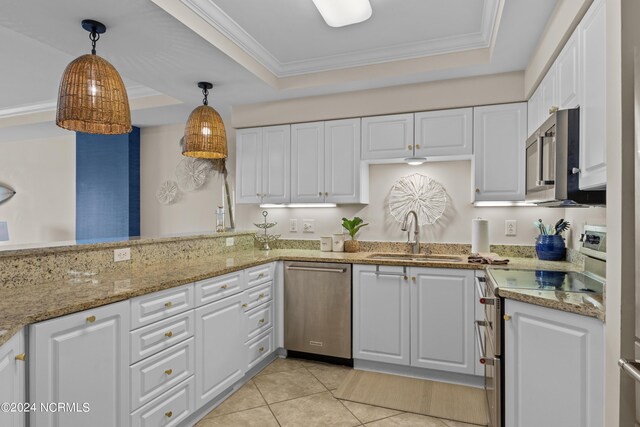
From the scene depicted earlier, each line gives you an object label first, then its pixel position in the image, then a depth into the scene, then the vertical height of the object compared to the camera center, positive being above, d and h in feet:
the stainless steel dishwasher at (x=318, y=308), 9.62 -2.60
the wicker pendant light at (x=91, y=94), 5.77 +1.94
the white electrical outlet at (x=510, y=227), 9.97 -0.35
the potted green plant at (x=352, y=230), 11.10 -0.51
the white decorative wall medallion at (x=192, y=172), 14.19 +1.62
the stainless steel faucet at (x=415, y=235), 10.54 -0.65
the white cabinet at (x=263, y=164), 11.55 +1.61
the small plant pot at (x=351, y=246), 11.13 -1.01
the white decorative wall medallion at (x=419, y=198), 10.77 +0.48
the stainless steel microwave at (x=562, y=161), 5.30 +0.82
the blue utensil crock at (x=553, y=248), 8.59 -0.80
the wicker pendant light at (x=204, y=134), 8.37 +1.85
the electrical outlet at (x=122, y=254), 7.27 -0.87
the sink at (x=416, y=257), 9.80 -1.23
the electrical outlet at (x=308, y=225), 12.16 -0.41
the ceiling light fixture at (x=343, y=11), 7.05 +4.14
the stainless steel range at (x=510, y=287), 5.50 -1.12
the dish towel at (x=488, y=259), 8.48 -1.10
